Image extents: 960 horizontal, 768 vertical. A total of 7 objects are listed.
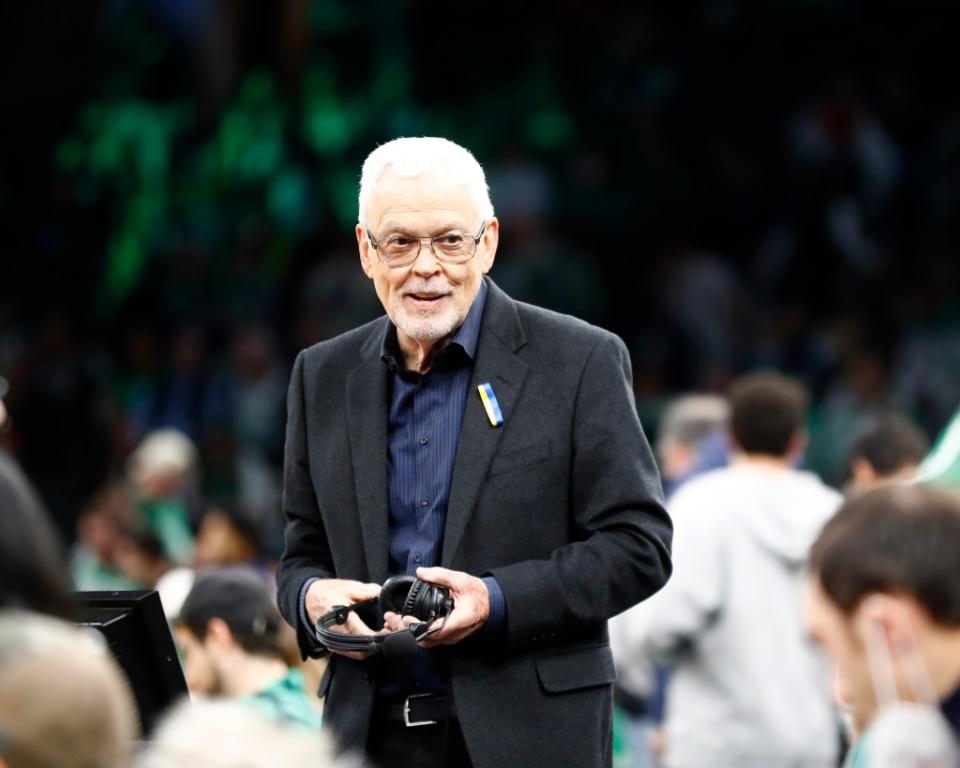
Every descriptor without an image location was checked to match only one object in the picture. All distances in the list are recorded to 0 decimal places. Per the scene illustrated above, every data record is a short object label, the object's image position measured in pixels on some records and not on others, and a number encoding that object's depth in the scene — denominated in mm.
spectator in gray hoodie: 11602
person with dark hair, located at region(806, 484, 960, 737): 4691
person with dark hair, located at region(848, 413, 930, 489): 12258
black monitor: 6879
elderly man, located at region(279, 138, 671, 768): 7113
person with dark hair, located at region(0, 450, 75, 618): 5078
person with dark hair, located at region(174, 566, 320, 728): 9680
